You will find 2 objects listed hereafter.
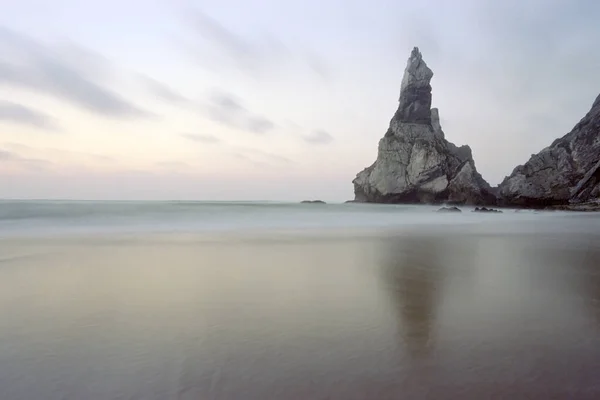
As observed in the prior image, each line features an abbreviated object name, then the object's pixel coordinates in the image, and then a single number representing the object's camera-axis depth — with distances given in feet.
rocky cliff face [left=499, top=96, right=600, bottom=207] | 157.14
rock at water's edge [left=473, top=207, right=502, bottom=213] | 131.92
